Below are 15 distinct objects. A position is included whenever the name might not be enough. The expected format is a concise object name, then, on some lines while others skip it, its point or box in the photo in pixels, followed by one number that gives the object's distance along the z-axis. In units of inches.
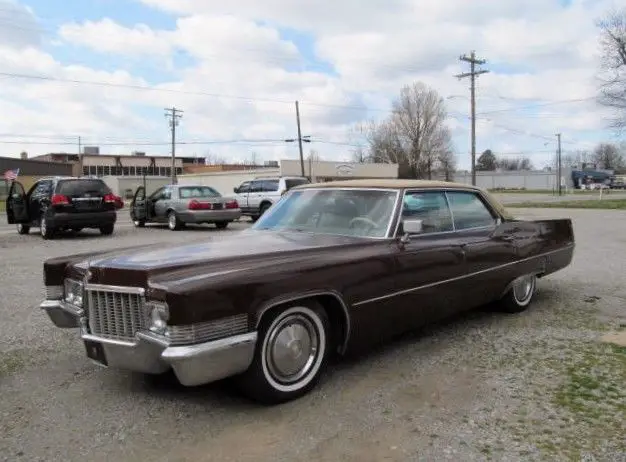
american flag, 1408.7
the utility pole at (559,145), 3233.8
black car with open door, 573.6
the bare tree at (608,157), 5374.0
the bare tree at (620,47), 1592.0
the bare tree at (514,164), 5541.3
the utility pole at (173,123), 2452.3
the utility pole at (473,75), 1702.8
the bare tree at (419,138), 3139.8
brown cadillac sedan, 130.6
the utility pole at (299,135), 1969.7
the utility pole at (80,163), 3706.2
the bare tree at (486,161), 5290.4
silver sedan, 703.7
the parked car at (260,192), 886.4
